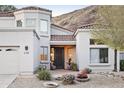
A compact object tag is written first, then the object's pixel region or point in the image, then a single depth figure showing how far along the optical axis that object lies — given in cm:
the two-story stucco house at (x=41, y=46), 773
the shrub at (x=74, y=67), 947
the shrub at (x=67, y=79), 601
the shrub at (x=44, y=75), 650
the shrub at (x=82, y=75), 661
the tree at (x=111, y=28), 622
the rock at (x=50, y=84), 569
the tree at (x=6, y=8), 1703
